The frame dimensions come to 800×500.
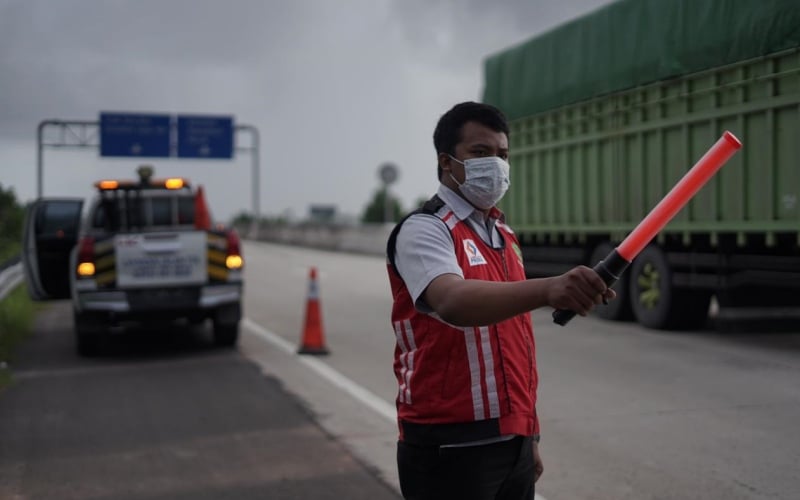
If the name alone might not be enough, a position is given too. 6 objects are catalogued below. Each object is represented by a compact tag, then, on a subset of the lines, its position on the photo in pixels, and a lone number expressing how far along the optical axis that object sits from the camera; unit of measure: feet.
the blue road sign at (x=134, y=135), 113.70
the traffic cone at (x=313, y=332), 35.96
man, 8.42
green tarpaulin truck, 32.07
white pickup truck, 35.04
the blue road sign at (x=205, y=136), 121.60
